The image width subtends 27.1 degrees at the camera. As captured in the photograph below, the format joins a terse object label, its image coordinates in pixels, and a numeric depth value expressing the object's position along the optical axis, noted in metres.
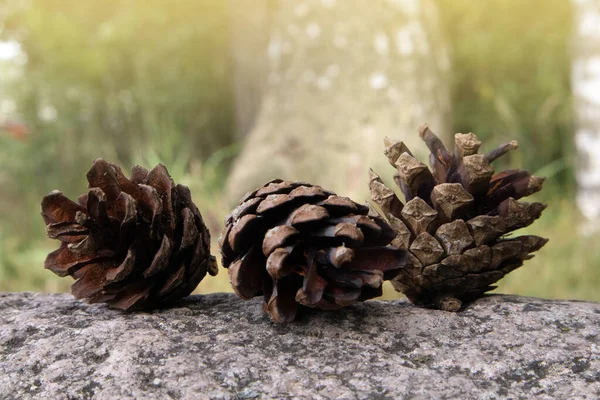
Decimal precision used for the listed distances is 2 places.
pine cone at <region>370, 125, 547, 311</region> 0.32
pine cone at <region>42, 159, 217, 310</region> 0.32
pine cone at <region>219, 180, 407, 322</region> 0.30
